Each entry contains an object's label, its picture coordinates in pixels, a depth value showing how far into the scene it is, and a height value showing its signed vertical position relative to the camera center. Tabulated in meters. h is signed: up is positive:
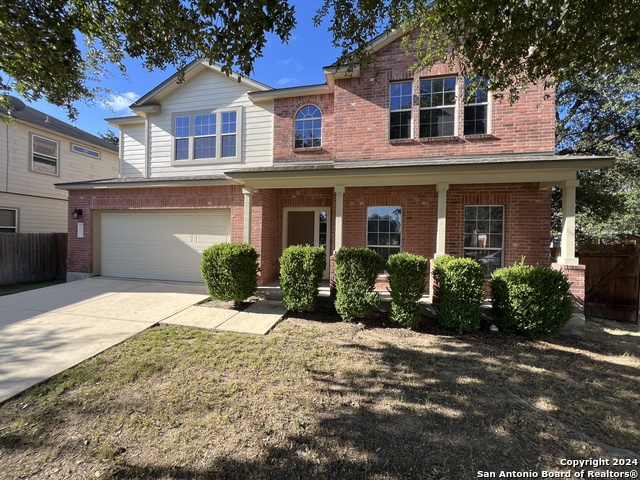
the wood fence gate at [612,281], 6.76 -0.93
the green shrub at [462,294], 5.34 -1.01
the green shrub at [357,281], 5.79 -0.90
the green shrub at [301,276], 6.12 -0.85
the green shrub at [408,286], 5.56 -0.94
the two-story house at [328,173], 6.88 +1.53
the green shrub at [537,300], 5.11 -1.07
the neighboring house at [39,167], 11.38 +2.84
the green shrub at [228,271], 6.30 -0.82
